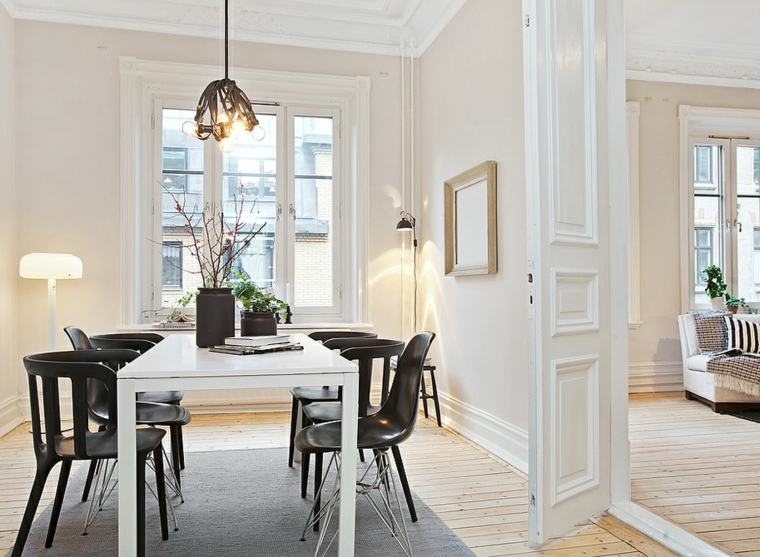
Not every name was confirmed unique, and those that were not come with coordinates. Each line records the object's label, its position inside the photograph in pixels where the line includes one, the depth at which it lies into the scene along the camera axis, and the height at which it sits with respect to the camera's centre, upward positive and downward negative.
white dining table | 2.09 -0.33
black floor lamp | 5.62 +0.42
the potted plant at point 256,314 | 3.13 -0.13
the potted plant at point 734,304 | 6.25 -0.18
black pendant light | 3.41 +0.97
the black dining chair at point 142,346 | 3.34 -0.32
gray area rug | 2.51 -1.05
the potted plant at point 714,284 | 6.30 +0.02
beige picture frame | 4.11 +0.48
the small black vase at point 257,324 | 3.13 -0.18
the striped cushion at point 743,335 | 5.49 -0.43
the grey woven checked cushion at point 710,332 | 5.66 -0.41
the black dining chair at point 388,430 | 2.53 -0.61
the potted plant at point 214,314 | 2.98 -0.12
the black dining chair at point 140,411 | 2.89 -0.59
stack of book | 2.71 -0.25
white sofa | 5.30 -0.84
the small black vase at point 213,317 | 2.99 -0.13
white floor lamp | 4.51 +0.15
